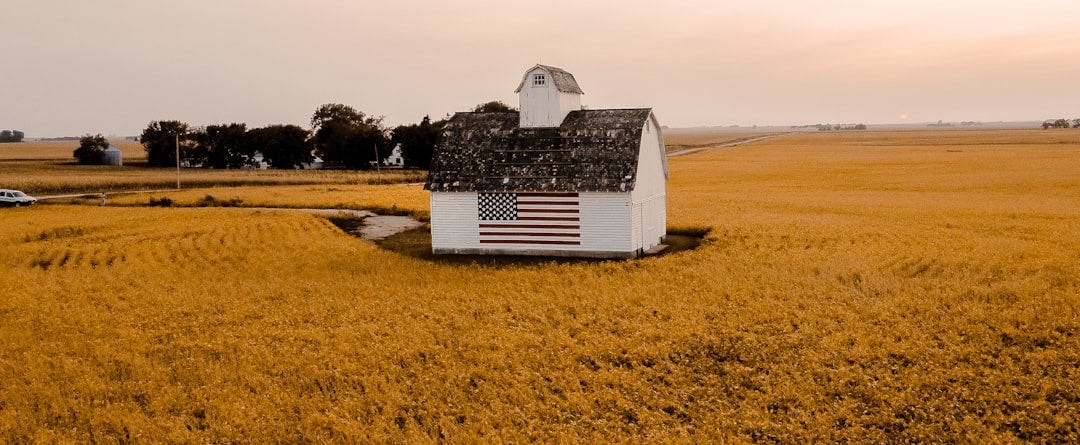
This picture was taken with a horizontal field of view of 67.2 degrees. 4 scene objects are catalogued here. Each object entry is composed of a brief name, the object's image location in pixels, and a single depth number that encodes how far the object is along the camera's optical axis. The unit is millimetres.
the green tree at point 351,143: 111938
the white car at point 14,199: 55062
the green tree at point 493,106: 137375
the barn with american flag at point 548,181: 31000
